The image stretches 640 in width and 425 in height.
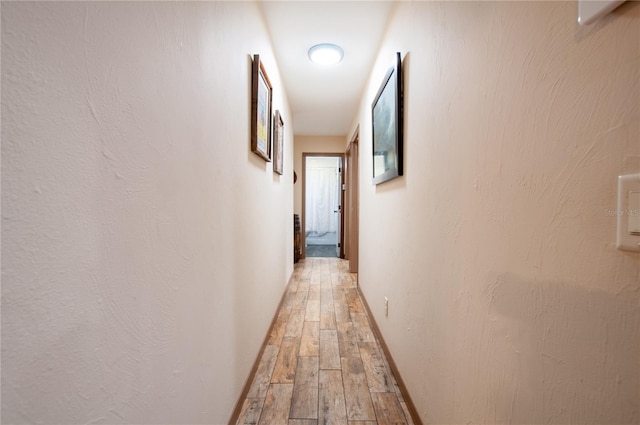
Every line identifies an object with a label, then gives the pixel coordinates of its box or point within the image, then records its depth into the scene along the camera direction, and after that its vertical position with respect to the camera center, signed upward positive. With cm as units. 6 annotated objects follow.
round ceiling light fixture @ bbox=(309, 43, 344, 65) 226 +128
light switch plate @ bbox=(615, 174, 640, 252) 42 -1
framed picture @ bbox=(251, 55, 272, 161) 161 +61
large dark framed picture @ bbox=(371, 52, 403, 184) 159 +53
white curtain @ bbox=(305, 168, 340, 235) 785 +9
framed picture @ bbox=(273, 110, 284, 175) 241 +59
